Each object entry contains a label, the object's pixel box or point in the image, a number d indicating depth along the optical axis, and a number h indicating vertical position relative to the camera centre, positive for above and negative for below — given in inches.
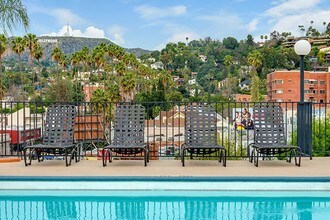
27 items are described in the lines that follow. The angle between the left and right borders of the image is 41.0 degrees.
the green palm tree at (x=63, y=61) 2674.2 +294.1
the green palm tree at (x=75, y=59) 2662.4 +300.3
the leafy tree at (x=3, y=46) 1589.1 +228.8
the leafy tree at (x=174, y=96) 3096.5 +92.5
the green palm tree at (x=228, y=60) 3924.7 +437.5
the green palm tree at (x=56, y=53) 2574.6 +322.0
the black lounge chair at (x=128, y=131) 302.7 -16.0
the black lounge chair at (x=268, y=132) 304.3 -15.8
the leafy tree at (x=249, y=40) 4379.2 +689.1
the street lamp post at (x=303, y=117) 327.3 -5.5
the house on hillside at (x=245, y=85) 3807.6 +213.7
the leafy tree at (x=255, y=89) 3117.6 +147.0
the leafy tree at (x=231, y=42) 4372.5 +664.6
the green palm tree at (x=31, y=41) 2167.8 +331.6
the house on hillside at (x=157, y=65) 4355.3 +435.5
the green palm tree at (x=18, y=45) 2101.4 +301.2
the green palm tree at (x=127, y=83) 2429.9 +142.1
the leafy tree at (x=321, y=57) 4015.8 +480.1
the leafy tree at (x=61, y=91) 2509.1 +98.6
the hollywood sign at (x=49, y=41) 2803.2 +456.8
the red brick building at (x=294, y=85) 3176.7 +182.2
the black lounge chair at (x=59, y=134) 305.7 -18.2
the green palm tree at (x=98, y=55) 2551.7 +308.2
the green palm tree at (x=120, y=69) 2549.2 +229.8
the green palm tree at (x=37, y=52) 2231.8 +289.8
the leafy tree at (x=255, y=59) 3130.4 +362.3
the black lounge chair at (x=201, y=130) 304.8 -14.7
